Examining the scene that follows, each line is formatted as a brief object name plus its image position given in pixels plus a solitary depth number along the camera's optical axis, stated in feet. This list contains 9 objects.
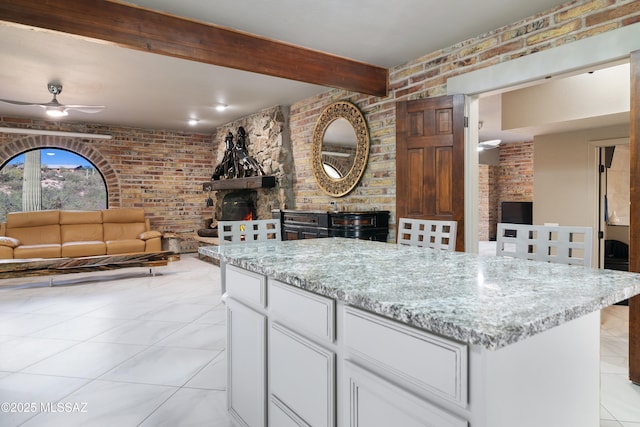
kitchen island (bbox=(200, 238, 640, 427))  2.65
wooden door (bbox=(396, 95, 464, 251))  11.30
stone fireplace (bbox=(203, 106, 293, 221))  18.85
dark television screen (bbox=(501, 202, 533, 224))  30.12
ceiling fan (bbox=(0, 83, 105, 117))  14.75
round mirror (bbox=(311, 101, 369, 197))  14.69
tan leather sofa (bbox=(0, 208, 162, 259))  17.53
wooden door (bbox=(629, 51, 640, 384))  7.73
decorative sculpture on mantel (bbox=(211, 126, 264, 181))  20.87
